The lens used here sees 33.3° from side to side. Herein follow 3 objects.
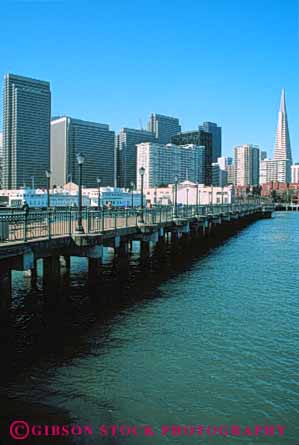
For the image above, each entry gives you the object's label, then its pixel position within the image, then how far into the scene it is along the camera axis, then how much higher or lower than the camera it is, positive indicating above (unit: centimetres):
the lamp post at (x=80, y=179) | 2253 +121
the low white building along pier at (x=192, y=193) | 15612 +376
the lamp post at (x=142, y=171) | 3603 +242
